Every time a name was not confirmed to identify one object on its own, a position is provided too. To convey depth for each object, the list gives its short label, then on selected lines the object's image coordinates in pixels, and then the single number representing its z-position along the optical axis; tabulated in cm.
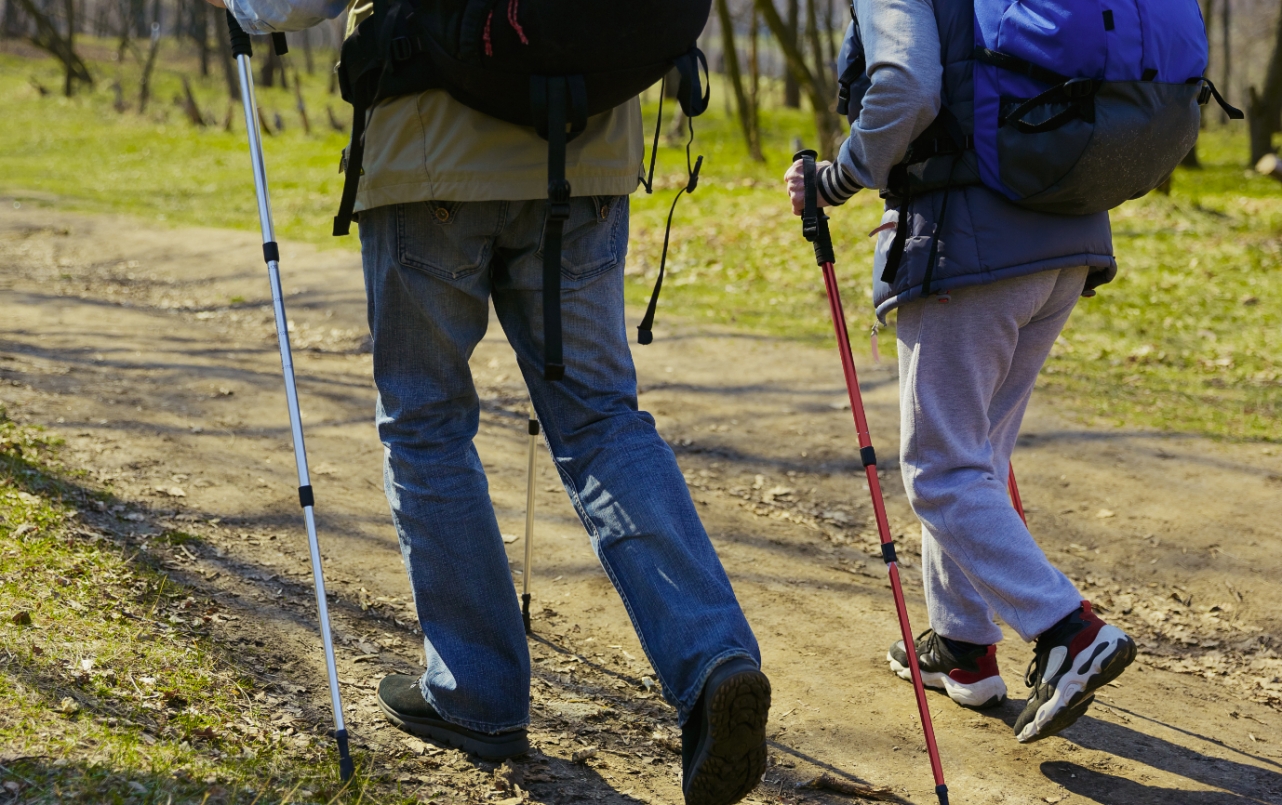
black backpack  222
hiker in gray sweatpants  271
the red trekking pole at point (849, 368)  288
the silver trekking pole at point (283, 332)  252
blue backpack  259
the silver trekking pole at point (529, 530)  355
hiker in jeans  235
